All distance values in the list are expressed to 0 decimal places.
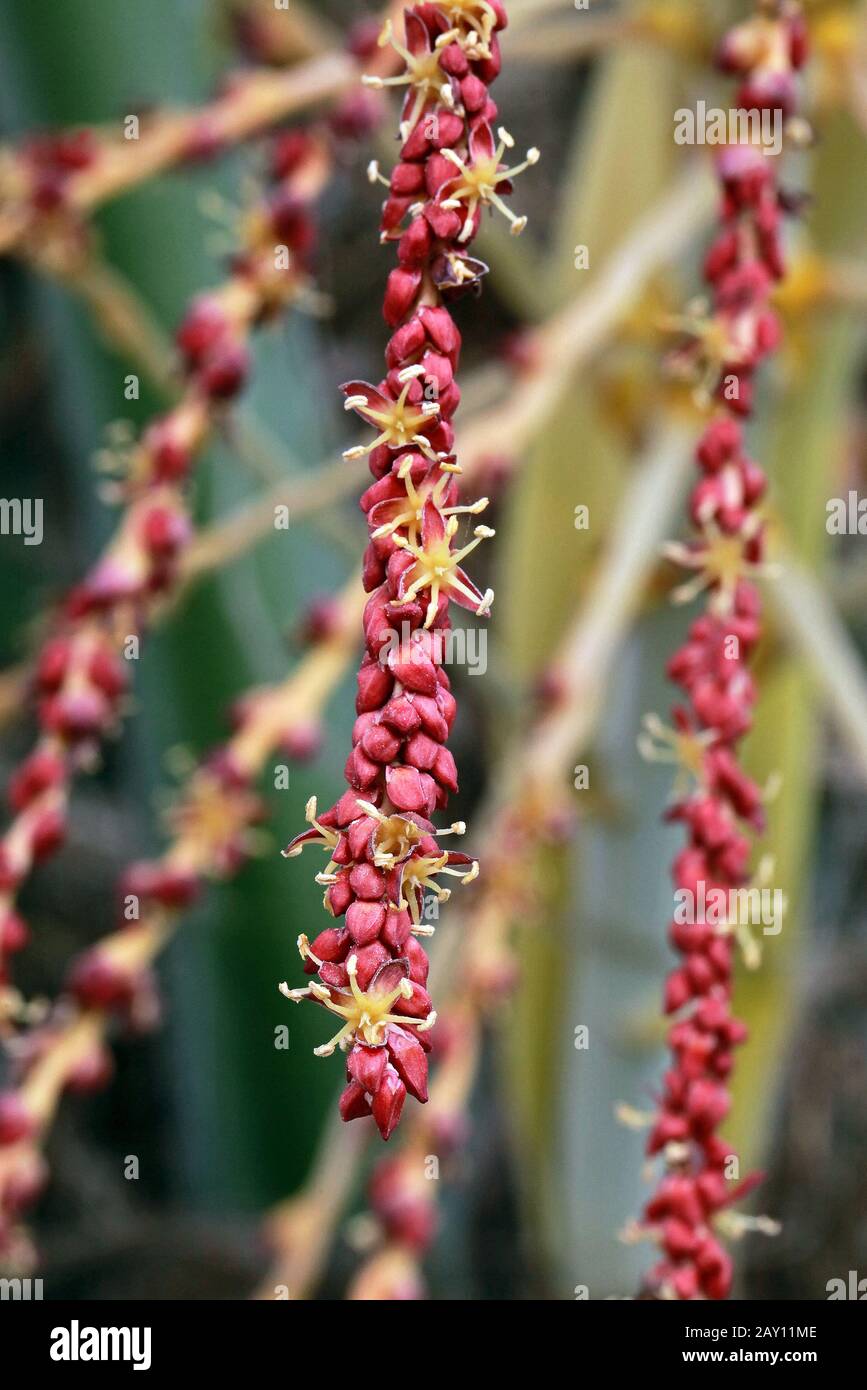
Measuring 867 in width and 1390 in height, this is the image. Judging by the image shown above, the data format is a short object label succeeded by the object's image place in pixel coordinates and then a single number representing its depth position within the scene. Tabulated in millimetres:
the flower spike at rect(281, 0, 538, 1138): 232
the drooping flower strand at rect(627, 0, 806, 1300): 332
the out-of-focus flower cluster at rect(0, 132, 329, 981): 472
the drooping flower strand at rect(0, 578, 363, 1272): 502
